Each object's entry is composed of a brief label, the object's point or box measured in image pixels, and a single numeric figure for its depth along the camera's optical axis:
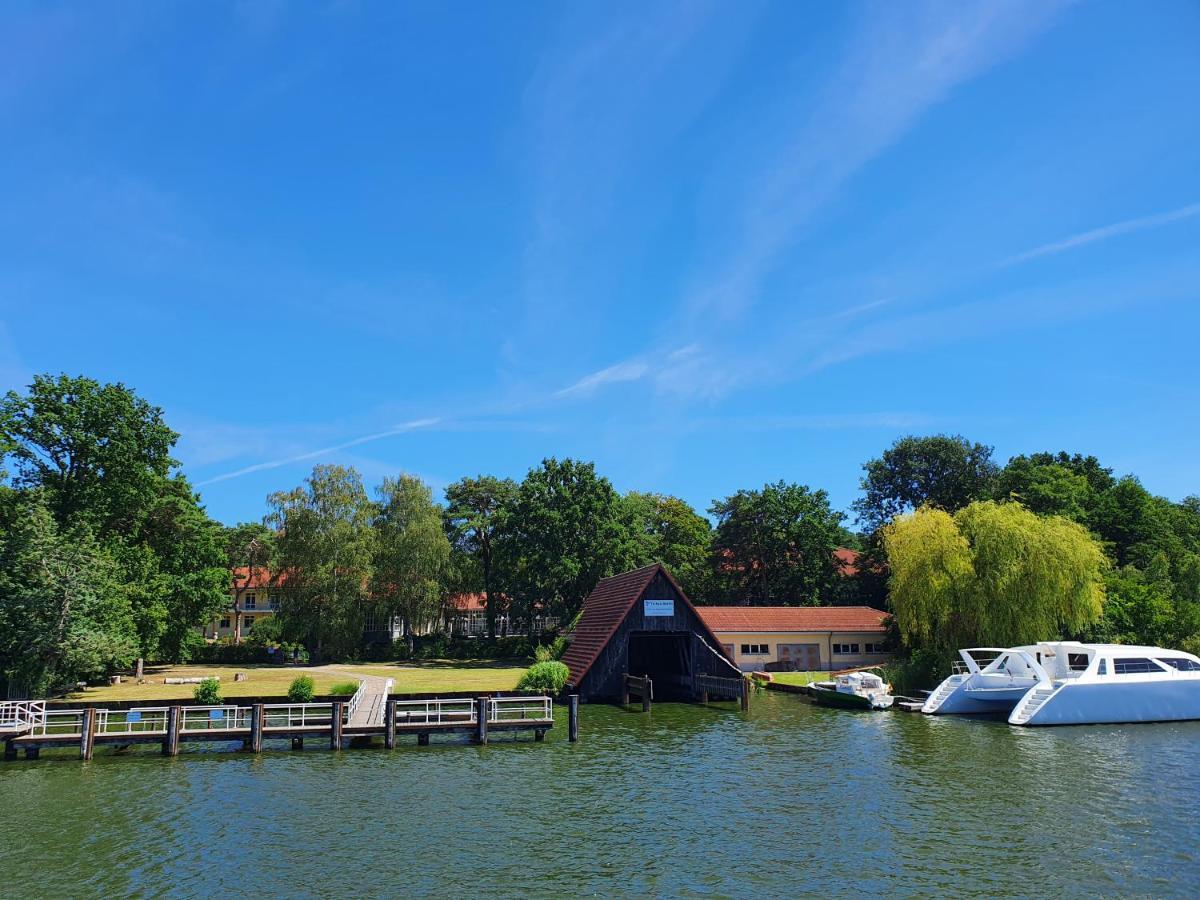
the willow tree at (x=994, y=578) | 41.47
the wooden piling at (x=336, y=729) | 27.94
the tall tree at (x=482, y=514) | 75.69
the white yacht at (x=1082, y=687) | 33.09
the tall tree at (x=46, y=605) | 35.22
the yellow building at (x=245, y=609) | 87.81
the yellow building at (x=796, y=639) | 54.88
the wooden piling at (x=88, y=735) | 26.14
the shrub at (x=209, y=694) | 36.00
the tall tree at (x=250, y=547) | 70.44
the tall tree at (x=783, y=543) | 70.00
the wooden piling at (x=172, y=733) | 26.80
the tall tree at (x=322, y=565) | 64.62
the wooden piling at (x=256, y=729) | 27.30
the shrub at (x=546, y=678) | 40.50
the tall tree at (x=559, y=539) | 66.12
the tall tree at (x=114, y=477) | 40.00
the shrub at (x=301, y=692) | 35.69
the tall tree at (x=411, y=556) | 67.62
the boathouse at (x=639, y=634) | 39.84
